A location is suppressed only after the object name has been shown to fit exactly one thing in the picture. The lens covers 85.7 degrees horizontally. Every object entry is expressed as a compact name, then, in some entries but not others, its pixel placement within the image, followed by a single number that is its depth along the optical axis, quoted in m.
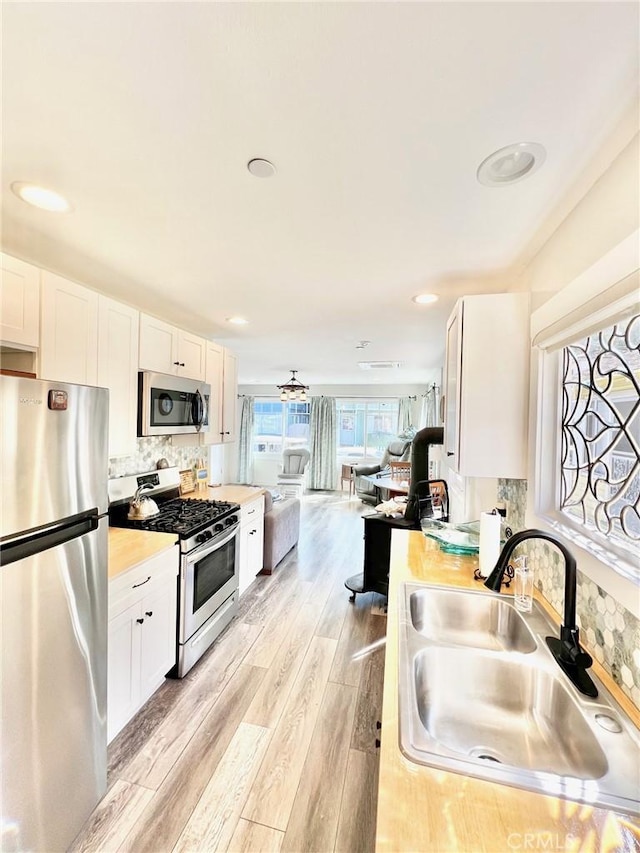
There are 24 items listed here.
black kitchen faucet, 0.98
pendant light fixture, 6.62
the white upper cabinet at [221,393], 3.29
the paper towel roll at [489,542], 1.59
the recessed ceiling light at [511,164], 1.05
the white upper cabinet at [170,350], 2.43
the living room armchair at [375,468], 6.82
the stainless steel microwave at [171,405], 2.39
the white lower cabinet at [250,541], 3.10
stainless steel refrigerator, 1.01
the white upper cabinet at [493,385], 1.61
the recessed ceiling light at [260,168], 1.13
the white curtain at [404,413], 7.71
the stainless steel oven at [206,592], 2.14
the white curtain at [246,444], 8.49
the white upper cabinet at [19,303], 1.49
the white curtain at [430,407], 6.16
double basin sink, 0.71
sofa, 3.67
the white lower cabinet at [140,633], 1.63
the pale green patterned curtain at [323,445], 8.15
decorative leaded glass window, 0.99
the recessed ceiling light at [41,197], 1.28
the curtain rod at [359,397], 7.96
